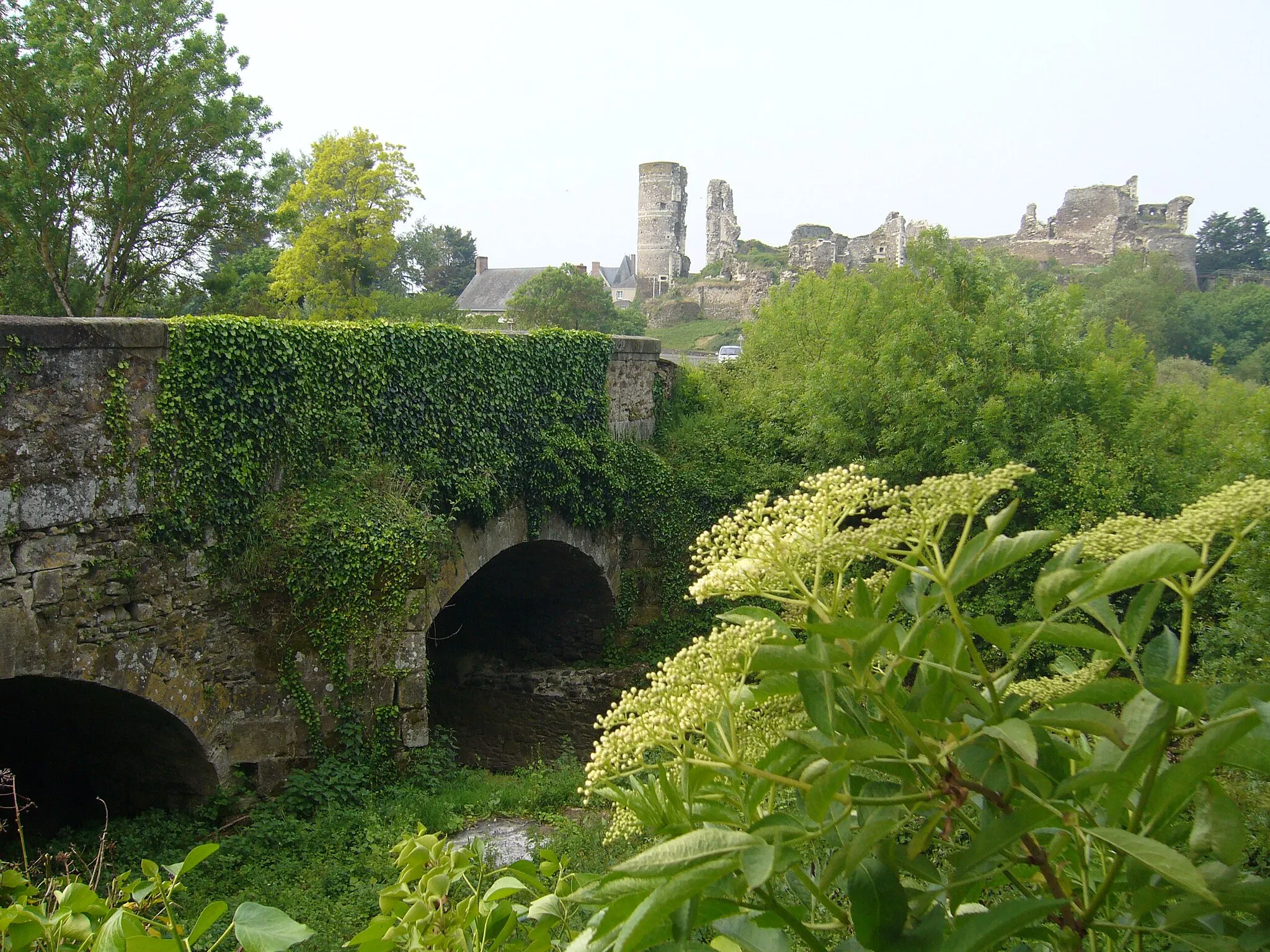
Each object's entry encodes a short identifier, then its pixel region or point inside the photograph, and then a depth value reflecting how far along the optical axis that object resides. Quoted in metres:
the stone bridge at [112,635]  5.90
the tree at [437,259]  49.47
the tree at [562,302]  34.25
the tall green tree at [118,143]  18.73
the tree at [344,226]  23.69
